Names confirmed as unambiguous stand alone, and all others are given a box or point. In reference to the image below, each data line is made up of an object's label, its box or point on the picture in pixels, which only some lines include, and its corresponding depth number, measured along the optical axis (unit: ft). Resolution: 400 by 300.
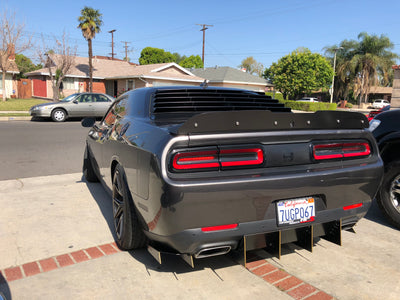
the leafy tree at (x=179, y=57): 321.58
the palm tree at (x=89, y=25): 109.91
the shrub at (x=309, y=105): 129.49
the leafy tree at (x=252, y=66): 307.17
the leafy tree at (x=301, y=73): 149.69
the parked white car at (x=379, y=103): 173.06
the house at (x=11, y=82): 112.13
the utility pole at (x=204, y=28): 161.64
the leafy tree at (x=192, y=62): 216.13
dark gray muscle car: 7.75
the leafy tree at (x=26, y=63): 170.85
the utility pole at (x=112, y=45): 211.41
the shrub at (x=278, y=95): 169.74
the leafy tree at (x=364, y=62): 153.79
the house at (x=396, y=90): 37.68
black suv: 12.71
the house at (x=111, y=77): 113.80
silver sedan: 54.19
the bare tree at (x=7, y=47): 84.79
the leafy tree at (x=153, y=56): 215.61
